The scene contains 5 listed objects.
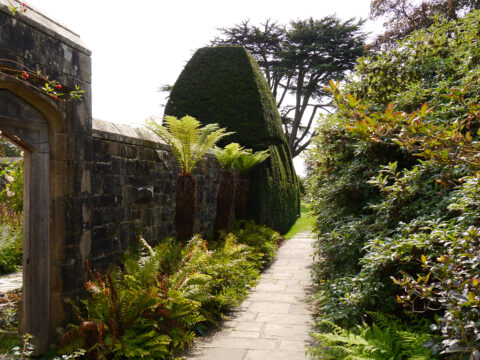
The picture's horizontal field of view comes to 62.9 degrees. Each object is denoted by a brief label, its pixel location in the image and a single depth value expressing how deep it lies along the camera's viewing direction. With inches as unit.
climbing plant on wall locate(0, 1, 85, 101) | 127.3
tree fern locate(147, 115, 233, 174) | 245.4
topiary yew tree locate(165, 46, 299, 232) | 430.3
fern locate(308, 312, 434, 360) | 114.4
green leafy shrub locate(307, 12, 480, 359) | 95.1
